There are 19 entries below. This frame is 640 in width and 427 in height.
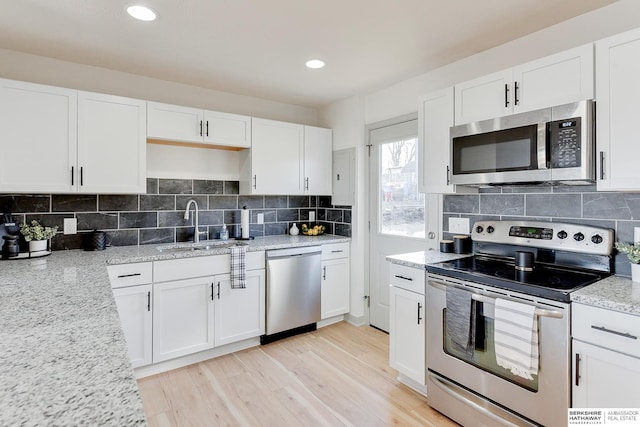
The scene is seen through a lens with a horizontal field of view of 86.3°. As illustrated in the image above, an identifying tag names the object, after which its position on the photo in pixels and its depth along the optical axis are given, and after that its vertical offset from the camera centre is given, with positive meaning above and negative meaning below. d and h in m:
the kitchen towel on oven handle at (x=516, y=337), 1.64 -0.61
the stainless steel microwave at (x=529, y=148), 1.75 +0.38
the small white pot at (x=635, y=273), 1.71 -0.30
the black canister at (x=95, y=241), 2.70 -0.23
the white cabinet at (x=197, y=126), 2.81 +0.76
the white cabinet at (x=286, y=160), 3.33 +0.54
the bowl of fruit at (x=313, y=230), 3.79 -0.19
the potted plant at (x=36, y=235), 2.41 -0.16
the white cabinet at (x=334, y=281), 3.45 -0.70
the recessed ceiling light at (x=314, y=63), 2.67 +1.19
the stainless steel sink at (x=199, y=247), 2.86 -0.31
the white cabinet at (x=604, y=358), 1.39 -0.61
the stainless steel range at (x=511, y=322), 1.61 -0.57
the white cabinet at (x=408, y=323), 2.23 -0.75
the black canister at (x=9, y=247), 2.28 -0.23
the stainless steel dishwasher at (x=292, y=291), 3.08 -0.73
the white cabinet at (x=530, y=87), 1.78 +0.74
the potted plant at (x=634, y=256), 1.69 -0.21
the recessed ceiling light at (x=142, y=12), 1.91 +1.15
